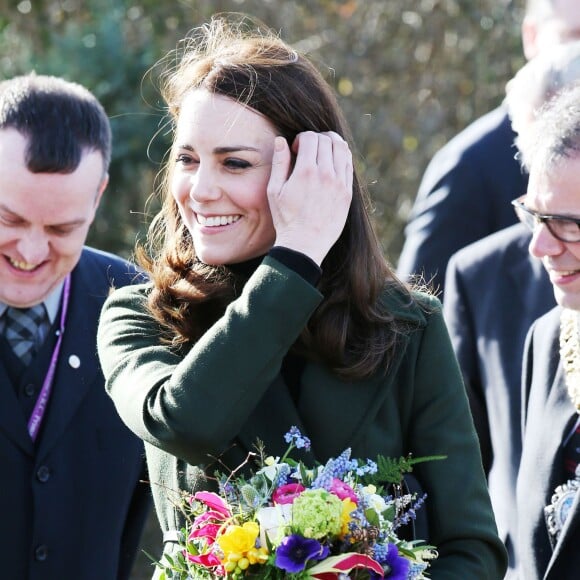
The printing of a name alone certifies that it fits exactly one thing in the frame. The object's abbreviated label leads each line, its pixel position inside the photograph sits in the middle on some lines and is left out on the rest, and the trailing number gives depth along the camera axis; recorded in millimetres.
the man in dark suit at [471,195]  10023
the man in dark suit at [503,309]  8102
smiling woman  5398
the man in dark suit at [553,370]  6398
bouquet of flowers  4875
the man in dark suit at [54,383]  7555
